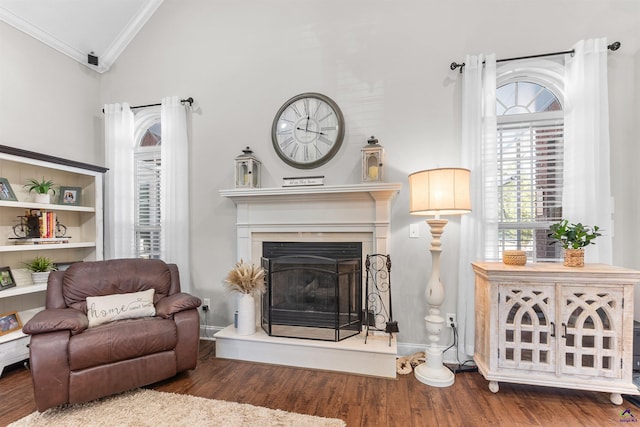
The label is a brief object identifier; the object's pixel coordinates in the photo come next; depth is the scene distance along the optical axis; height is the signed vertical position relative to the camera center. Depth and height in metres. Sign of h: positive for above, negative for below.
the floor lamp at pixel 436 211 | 2.20 +0.02
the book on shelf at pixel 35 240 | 2.77 -0.23
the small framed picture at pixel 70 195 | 3.11 +0.23
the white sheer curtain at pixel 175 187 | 3.16 +0.30
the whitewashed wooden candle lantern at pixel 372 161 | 2.67 +0.48
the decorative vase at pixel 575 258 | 2.10 -0.32
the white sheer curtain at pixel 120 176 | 3.33 +0.45
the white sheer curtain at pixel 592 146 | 2.31 +0.52
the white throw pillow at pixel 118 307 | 2.28 -0.72
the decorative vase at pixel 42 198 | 2.85 +0.18
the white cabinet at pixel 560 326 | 1.99 -0.80
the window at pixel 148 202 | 3.45 +0.16
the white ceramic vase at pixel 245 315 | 2.71 -0.91
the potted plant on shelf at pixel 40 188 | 2.85 +0.27
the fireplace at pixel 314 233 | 2.46 -0.18
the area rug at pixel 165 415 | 1.82 -1.27
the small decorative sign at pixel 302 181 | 2.87 +0.33
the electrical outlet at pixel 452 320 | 2.65 -0.96
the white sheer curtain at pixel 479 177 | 2.53 +0.31
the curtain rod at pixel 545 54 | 2.33 +1.30
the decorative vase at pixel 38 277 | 2.83 -0.58
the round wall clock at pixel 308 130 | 2.89 +0.84
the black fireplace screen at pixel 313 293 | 2.70 -0.75
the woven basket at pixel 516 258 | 2.21 -0.34
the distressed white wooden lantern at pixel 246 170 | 2.95 +0.45
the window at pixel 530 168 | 2.57 +0.38
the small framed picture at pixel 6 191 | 2.62 +0.23
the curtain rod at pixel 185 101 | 3.22 +1.25
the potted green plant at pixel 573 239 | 2.10 -0.20
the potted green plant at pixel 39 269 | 2.84 -0.50
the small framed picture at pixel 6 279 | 2.61 -0.55
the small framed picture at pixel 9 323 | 2.57 -0.93
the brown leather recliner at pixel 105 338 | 1.90 -0.84
